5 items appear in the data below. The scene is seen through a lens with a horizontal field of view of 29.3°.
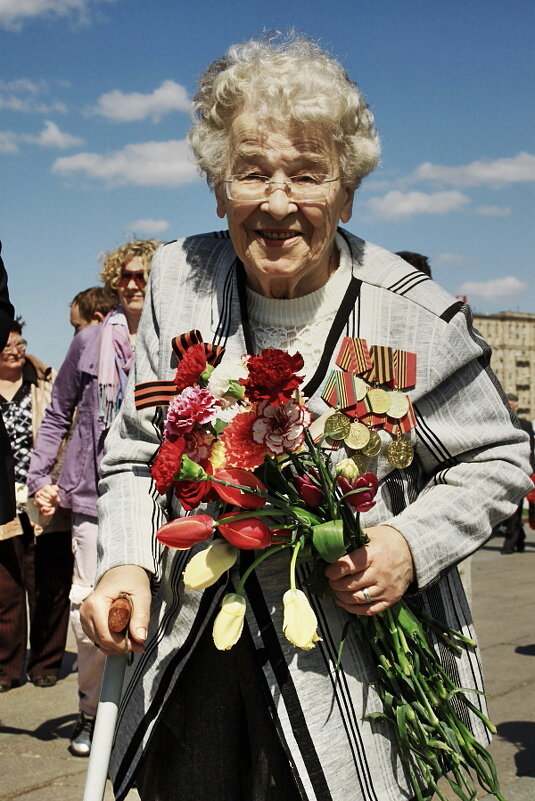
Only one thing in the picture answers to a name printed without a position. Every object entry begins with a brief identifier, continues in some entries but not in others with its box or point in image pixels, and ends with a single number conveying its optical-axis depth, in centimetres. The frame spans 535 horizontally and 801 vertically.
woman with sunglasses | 468
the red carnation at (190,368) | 204
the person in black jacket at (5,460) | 336
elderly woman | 204
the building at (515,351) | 10844
